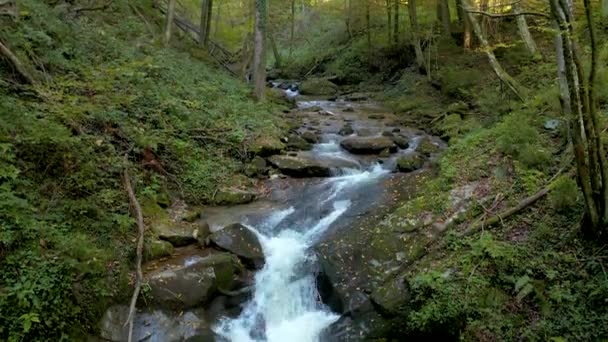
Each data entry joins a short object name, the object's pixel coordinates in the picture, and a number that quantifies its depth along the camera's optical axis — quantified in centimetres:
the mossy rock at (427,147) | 1144
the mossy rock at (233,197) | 889
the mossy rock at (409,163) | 1024
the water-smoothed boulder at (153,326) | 553
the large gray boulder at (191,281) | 604
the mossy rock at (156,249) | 652
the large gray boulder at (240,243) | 708
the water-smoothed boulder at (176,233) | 703
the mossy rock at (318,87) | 2200
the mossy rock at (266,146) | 1079
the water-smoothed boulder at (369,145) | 1182
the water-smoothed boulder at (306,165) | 1041
